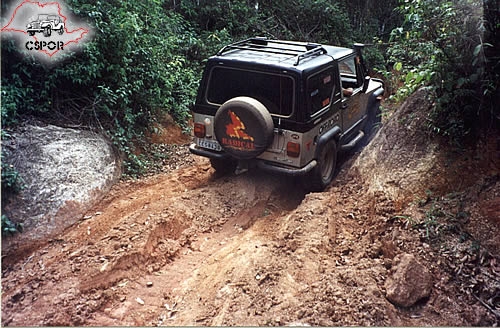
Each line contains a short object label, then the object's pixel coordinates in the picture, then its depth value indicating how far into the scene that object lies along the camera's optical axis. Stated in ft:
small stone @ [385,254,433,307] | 11.78
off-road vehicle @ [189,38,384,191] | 17.40
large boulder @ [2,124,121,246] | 15.55
